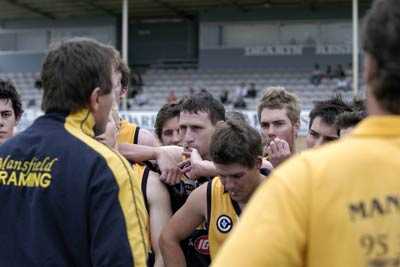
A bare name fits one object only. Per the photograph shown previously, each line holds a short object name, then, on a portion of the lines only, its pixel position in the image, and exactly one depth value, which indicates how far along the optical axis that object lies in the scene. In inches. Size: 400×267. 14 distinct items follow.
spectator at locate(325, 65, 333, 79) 1360.7
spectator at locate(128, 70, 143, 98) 1401.7
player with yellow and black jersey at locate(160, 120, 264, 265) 143.3
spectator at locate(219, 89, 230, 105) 1296.4
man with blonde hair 203.9
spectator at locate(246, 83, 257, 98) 1300.4
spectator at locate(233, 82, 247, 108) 1211.9
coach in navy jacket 101.5
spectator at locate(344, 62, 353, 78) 1353.3
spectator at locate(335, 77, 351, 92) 1269.7
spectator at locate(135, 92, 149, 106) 1341.0
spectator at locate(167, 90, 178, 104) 1209.6
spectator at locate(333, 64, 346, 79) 1348.9
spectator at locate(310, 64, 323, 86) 1346.0
